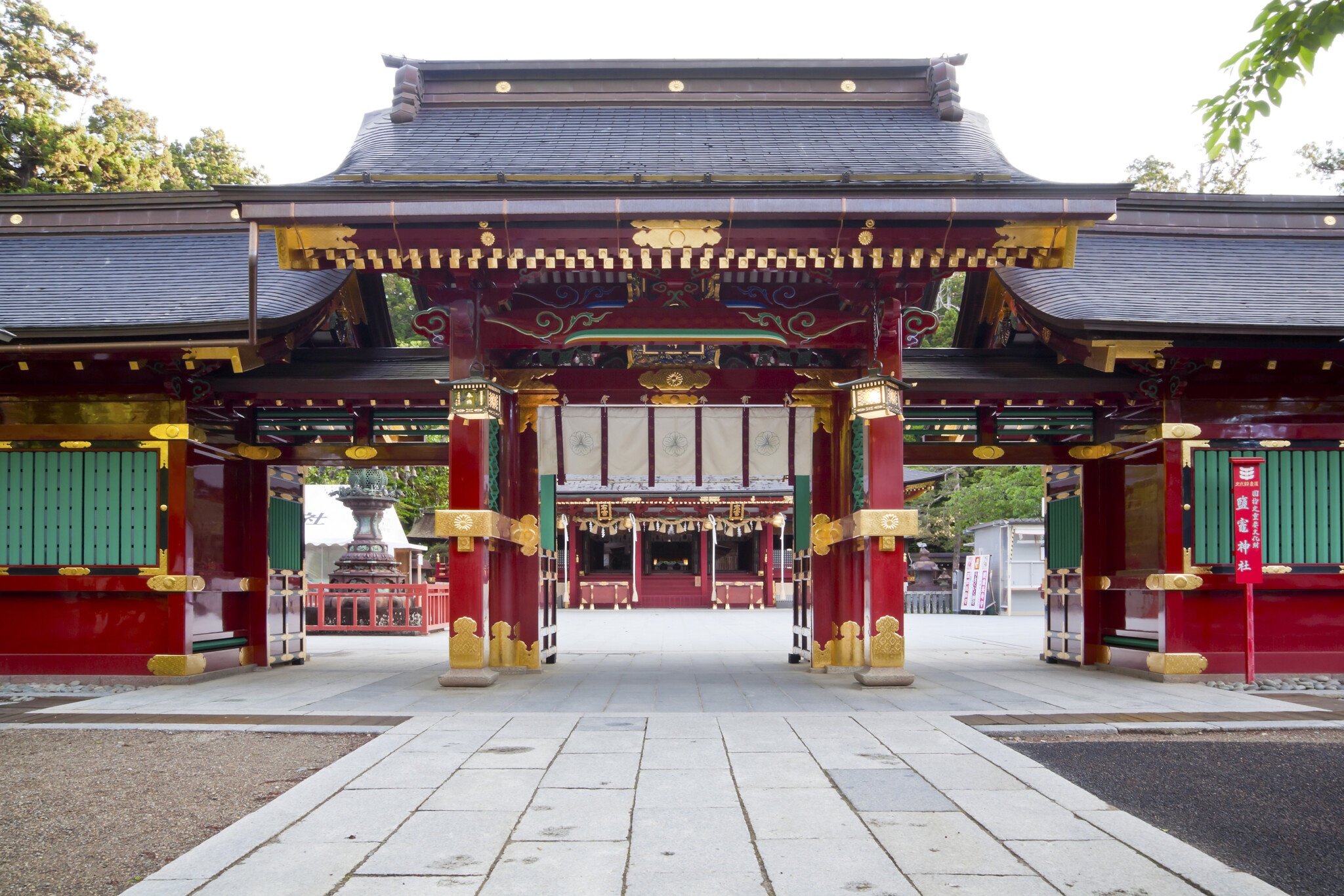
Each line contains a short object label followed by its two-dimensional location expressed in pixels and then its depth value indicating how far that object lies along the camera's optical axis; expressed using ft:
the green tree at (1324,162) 93.25
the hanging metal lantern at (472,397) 29.22
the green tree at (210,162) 92.68
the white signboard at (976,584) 94.53
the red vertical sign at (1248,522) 29.89
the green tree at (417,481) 95.71
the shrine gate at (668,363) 27.78
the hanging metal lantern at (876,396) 28.76
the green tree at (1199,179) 100.73
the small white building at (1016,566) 92.73
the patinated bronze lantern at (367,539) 67.51
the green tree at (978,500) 102.27
